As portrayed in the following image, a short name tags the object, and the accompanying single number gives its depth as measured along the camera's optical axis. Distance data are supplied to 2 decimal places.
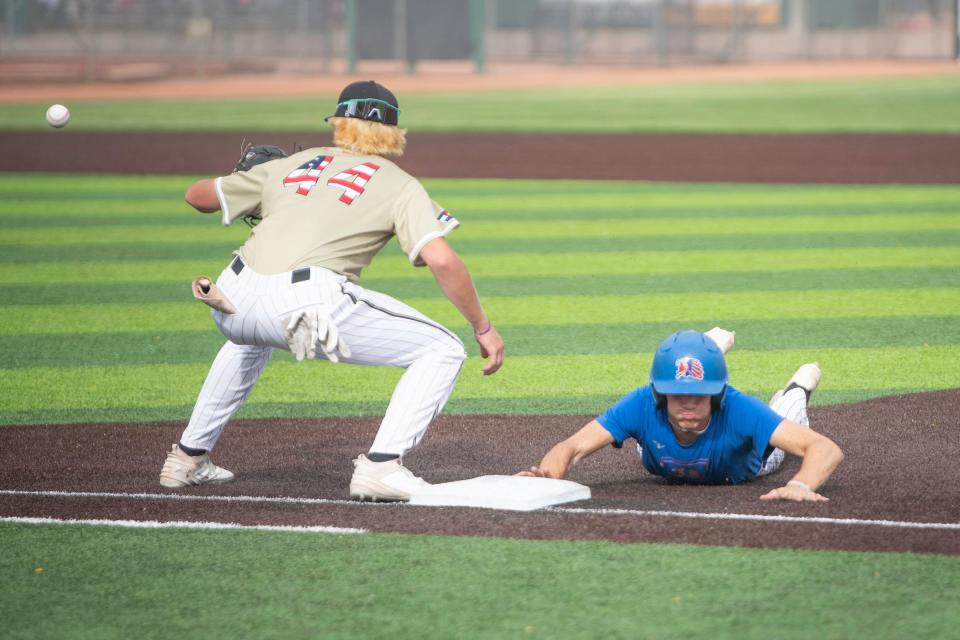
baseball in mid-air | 24.97
